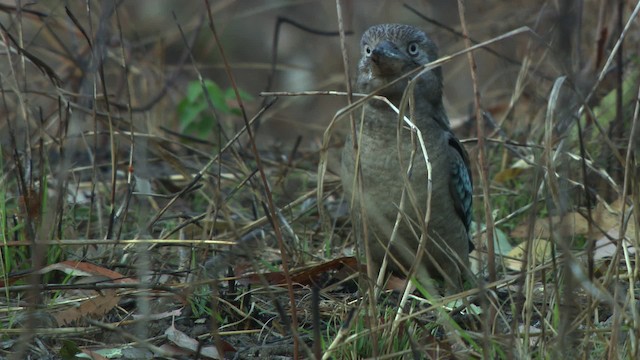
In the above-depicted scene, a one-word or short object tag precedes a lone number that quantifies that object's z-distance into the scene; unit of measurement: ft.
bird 23.65
